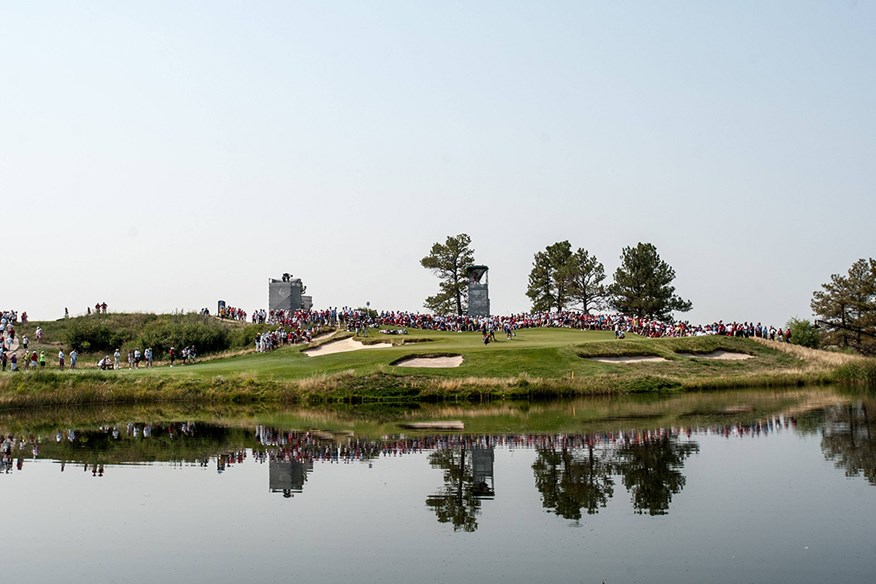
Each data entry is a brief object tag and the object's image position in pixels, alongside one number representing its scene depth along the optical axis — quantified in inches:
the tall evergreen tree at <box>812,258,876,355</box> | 3457.2
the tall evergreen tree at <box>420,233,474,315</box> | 4052.7
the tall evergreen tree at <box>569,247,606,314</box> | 4121.6
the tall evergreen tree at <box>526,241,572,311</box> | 4153.5
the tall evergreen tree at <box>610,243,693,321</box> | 4010.8
